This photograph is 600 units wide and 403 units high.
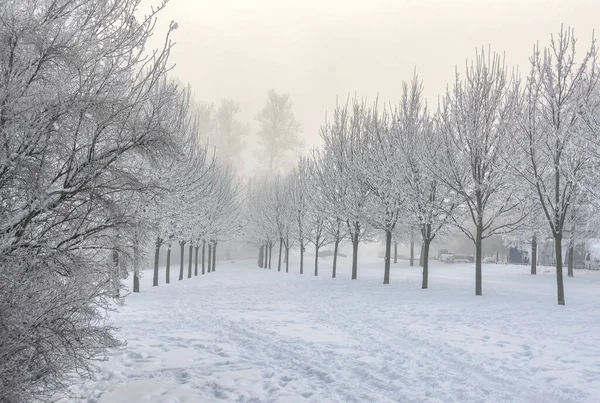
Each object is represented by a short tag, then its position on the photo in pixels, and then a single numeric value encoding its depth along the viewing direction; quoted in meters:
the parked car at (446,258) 41.12
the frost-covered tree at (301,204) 29.17
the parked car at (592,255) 31.87
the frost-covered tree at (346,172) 20.70
